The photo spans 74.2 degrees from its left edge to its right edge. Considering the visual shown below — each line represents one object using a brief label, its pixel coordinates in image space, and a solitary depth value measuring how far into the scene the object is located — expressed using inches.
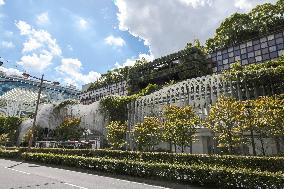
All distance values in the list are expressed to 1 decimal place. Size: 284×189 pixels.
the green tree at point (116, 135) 1011.1
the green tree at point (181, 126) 729.5
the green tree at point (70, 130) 1321.9
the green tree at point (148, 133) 839.6
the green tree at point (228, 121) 655.0
